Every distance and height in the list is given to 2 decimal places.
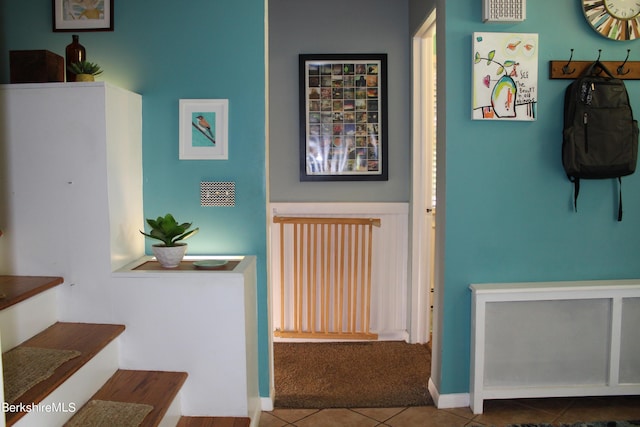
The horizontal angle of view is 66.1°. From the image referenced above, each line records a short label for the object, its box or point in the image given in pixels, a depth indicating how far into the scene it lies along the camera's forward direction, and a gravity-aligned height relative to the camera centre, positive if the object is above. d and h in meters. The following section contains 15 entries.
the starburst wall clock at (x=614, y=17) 2.42 +0.78
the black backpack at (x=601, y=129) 2.34 +0.22
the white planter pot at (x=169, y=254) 2.19 -0.35
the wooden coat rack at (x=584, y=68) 2.42 +0.53
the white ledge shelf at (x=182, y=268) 2.12 -0.41
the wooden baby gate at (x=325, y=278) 3.41 -0.71
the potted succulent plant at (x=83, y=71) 2.19 +0.47
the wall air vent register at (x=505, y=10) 2.35 +0.79
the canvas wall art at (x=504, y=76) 2.38 +0.49
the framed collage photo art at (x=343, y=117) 3.37 +0.41
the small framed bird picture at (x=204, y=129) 2.41 +0.23
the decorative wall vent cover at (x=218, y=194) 2.44 -0.09
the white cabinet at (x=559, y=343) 2.40 -0.83
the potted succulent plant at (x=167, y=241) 2.20 -0.29
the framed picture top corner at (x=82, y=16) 2.40 +0.79
